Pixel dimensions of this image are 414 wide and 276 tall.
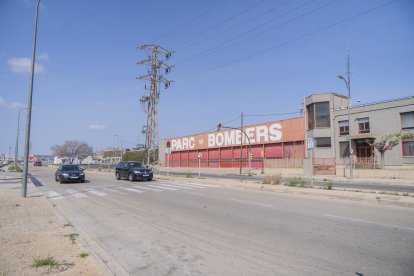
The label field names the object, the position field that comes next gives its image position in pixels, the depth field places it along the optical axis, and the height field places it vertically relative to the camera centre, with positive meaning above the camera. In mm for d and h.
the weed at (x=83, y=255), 5549 -1616
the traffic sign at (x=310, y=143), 19373 +1342
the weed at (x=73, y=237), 6598 -1597
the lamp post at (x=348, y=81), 27141 +7186
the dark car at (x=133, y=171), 24578 -552
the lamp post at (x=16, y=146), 51225 +2877
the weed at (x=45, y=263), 5027 -1602
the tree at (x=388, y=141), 31891 +2489
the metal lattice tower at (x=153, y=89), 49688 +12249
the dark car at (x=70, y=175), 23625 -852
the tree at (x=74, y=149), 129125 +6151
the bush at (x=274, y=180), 21612 -1102
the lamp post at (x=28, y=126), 14266 +1740
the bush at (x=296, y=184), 19225 -1197
